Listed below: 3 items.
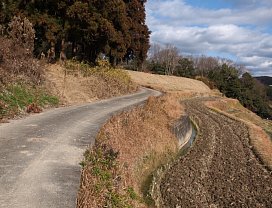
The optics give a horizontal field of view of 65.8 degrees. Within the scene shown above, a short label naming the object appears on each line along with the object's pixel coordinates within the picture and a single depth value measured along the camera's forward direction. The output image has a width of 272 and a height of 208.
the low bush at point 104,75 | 12.39
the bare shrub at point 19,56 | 8.22
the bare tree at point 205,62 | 62.45
